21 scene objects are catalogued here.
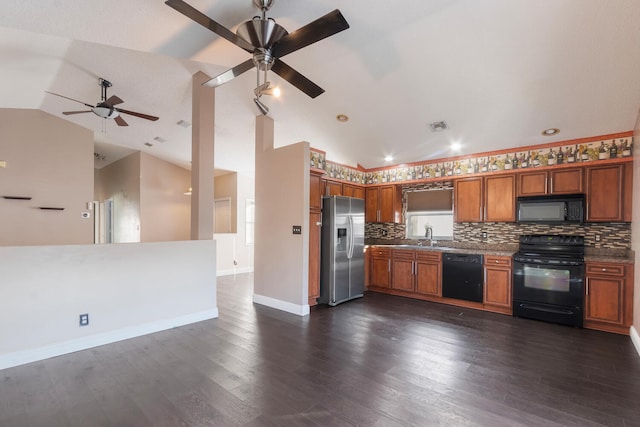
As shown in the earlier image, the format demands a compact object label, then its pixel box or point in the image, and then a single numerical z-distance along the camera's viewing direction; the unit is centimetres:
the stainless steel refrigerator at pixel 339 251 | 459
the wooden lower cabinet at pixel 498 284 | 411
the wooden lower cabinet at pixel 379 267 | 535
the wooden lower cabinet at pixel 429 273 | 474
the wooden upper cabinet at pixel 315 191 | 450
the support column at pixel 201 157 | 388
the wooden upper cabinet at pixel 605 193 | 367
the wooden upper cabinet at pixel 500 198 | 440
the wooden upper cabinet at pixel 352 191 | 552
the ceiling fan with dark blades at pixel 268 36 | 181
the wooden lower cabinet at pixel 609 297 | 338
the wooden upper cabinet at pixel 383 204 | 570
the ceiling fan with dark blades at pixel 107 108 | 376
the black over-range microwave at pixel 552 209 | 389
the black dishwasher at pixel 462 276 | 436
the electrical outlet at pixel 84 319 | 295
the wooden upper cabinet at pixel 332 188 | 504
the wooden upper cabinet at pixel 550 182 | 394
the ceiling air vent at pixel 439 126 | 403
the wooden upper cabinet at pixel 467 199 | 472
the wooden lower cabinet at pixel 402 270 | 505
